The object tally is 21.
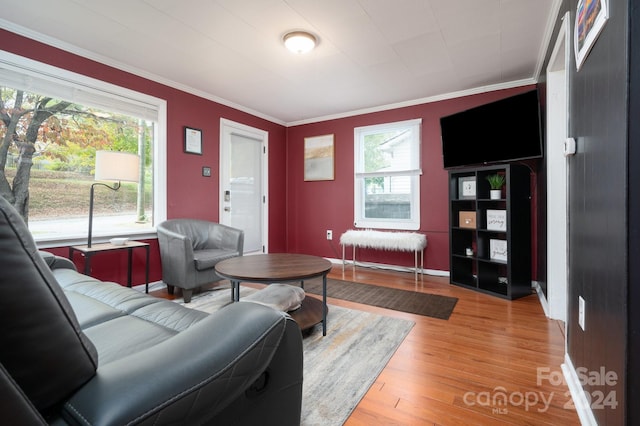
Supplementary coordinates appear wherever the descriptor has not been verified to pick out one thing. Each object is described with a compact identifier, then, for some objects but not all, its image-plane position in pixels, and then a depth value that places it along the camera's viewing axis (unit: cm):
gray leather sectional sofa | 50
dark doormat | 277
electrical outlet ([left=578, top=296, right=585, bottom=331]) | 144
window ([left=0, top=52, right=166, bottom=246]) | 259
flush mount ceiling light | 254
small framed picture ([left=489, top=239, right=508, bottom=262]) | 321
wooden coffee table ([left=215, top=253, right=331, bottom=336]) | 206
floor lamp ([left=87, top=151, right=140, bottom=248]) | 260
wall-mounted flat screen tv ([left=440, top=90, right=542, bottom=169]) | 284
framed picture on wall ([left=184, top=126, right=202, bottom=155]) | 371
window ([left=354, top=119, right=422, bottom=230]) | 425
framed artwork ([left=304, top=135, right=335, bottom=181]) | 496
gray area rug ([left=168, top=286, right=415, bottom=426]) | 147
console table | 259
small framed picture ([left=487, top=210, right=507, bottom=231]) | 314
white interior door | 425
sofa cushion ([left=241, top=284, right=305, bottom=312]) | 221
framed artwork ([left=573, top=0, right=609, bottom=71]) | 114
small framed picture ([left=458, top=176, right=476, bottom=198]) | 353
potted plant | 322
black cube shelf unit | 305
